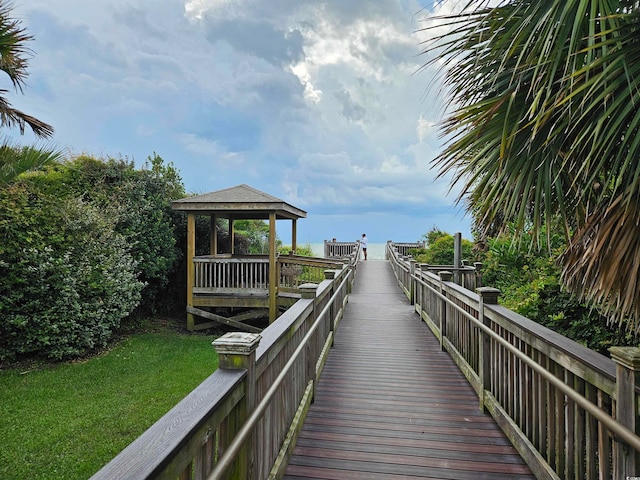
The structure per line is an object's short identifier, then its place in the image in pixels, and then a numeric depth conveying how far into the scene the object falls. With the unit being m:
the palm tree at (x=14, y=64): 4.87
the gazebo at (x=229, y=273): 10.61
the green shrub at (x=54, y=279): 7.25
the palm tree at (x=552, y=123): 2.15
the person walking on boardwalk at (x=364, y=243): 24.05
